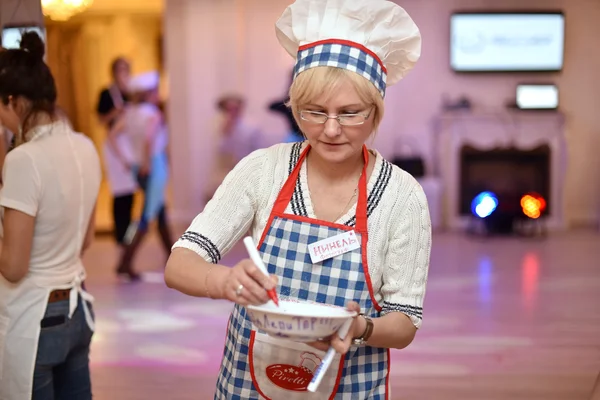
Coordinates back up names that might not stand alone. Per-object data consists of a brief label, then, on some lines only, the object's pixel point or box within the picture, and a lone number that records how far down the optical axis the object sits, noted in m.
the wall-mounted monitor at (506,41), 8.47
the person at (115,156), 6.05
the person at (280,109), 6.30
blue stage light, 8.02
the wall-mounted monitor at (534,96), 8.48
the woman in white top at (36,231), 2.01
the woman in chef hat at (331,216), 1.42
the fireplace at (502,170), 8.44
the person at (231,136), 7.71
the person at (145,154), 5.76
